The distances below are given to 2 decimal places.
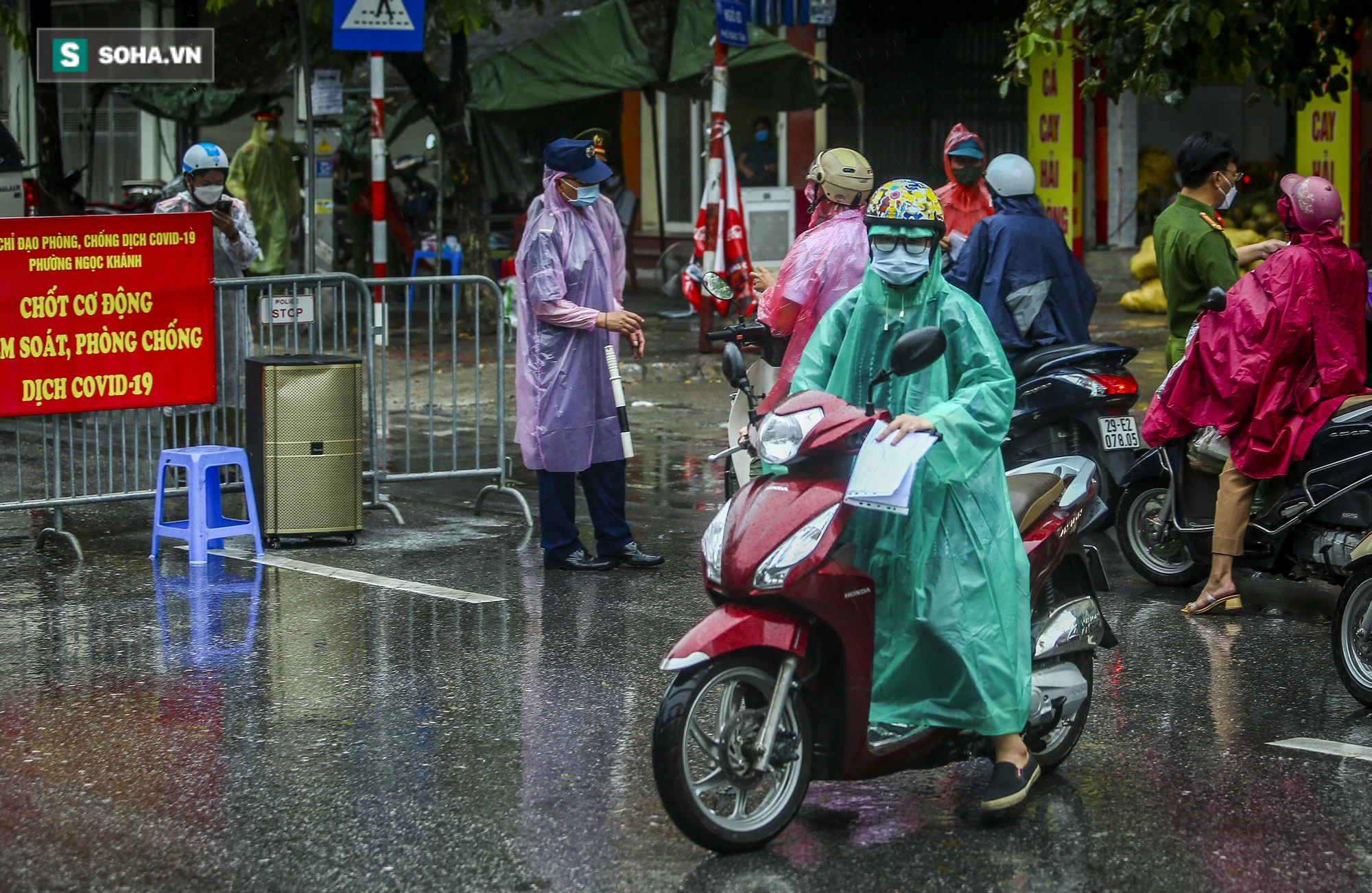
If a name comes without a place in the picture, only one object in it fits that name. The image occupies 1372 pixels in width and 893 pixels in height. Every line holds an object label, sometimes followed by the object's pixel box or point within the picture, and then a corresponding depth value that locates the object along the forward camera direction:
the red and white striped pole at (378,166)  13.85
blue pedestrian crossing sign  12.31
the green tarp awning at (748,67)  18.41
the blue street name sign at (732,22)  14.41
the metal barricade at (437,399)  9.18
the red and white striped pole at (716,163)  14.83
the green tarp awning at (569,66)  18.64
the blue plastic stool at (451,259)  19.86
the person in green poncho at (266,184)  19.27
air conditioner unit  16.98
